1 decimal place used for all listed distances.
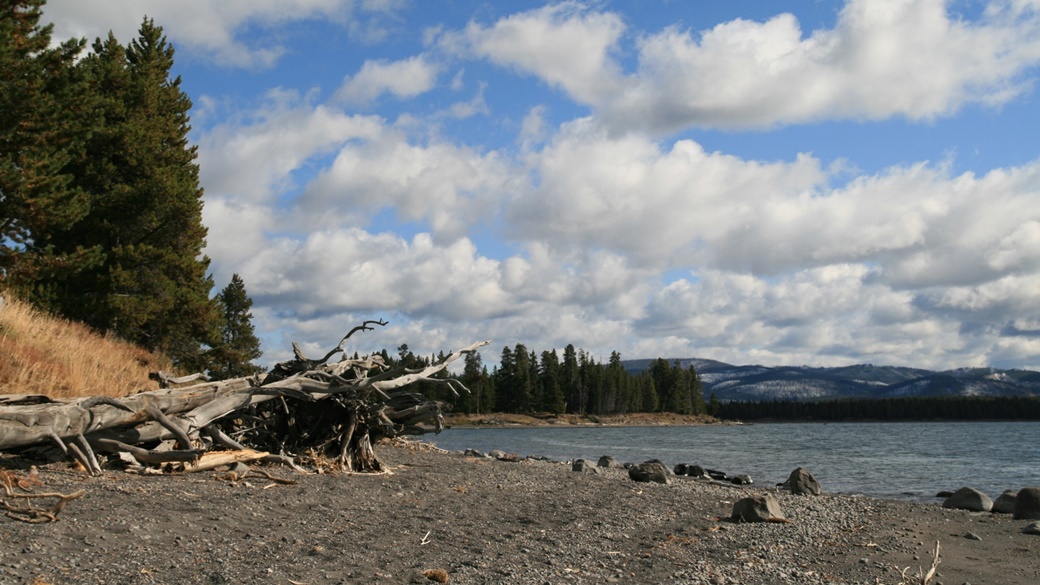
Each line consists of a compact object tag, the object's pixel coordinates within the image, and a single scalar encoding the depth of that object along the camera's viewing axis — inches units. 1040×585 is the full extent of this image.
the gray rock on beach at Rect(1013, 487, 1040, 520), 604.1
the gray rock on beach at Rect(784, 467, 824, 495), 742.5
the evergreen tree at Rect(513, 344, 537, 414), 4692.4
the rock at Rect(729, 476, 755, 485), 951.6
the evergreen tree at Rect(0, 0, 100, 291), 589.3
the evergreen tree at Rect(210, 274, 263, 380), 1865.2
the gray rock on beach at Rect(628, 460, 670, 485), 714.8
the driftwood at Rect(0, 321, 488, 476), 370.0
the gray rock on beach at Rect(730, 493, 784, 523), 455.2
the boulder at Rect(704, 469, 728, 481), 986.2
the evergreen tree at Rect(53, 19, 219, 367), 909.2
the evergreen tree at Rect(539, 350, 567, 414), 4785.9
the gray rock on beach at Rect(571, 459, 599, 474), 790.5
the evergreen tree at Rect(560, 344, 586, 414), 5167.3
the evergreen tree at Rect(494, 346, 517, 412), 4763.8
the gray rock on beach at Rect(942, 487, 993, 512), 673.6
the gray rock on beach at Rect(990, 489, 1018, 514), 648.4
